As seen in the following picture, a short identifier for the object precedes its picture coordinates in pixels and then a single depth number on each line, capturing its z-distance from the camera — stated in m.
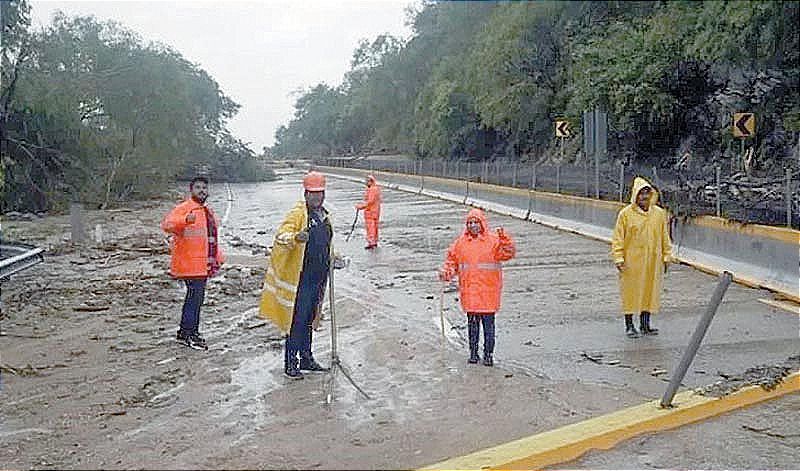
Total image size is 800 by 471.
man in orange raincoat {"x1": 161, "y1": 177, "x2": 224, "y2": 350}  9.49
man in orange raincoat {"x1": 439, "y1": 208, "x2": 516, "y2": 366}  8.55
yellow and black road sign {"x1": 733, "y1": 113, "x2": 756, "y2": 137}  16.64
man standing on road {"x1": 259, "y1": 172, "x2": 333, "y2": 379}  7.77
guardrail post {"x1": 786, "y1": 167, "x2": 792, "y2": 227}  12.47
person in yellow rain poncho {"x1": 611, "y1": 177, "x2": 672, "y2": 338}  9.77
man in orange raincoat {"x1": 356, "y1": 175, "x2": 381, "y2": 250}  18.39
